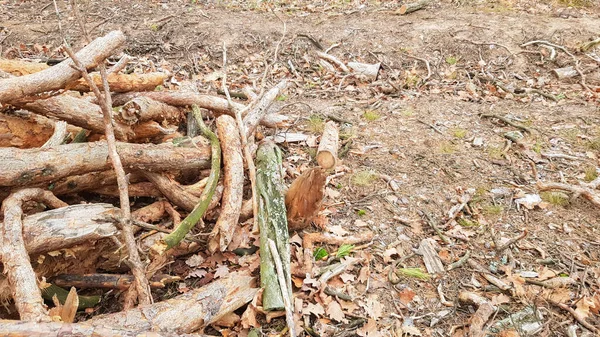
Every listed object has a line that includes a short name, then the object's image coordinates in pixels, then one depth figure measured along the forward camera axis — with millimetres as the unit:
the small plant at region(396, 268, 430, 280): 3836
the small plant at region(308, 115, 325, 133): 6039
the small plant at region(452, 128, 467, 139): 6051
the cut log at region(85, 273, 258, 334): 2898
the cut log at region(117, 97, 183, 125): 4133
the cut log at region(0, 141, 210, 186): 3264
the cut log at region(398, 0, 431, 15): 9992
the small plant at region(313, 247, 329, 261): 3965
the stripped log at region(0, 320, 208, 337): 2314
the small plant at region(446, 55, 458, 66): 8312
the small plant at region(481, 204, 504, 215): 4621
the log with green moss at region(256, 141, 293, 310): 3424
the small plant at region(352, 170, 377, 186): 5010
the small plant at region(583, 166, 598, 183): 5113
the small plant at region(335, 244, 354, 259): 3967
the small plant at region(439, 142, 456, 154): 5691
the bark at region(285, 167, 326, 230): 3973
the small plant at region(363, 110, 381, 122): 6477
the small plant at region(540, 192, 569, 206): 4723
